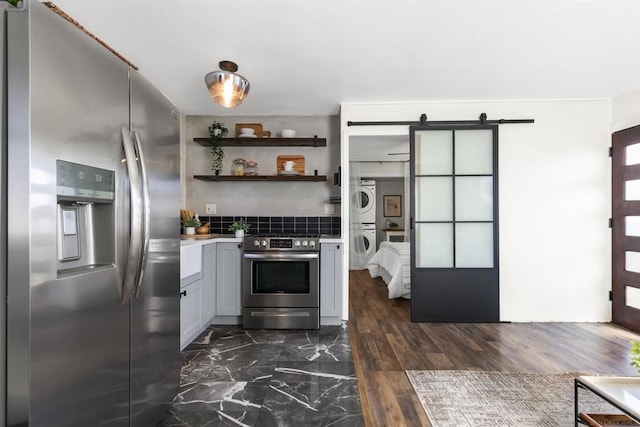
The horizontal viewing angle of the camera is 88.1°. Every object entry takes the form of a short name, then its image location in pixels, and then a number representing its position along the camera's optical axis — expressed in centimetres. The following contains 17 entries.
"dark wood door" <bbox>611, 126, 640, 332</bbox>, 317
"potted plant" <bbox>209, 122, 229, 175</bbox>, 374
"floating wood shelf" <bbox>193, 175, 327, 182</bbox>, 370
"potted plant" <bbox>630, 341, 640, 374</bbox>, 122
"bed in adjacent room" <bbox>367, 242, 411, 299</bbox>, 422
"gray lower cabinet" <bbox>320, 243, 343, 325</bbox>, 325
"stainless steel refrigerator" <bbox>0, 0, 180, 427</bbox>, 82
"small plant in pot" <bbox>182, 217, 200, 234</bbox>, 360
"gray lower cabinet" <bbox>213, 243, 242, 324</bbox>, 327
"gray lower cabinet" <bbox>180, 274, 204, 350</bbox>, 257
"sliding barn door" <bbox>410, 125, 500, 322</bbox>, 343
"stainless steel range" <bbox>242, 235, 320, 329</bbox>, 320
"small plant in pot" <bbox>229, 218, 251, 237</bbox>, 362
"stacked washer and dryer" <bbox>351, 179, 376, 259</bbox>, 739
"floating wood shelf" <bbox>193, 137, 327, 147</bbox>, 368
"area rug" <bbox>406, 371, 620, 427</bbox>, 175
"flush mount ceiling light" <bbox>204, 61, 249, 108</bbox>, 223
